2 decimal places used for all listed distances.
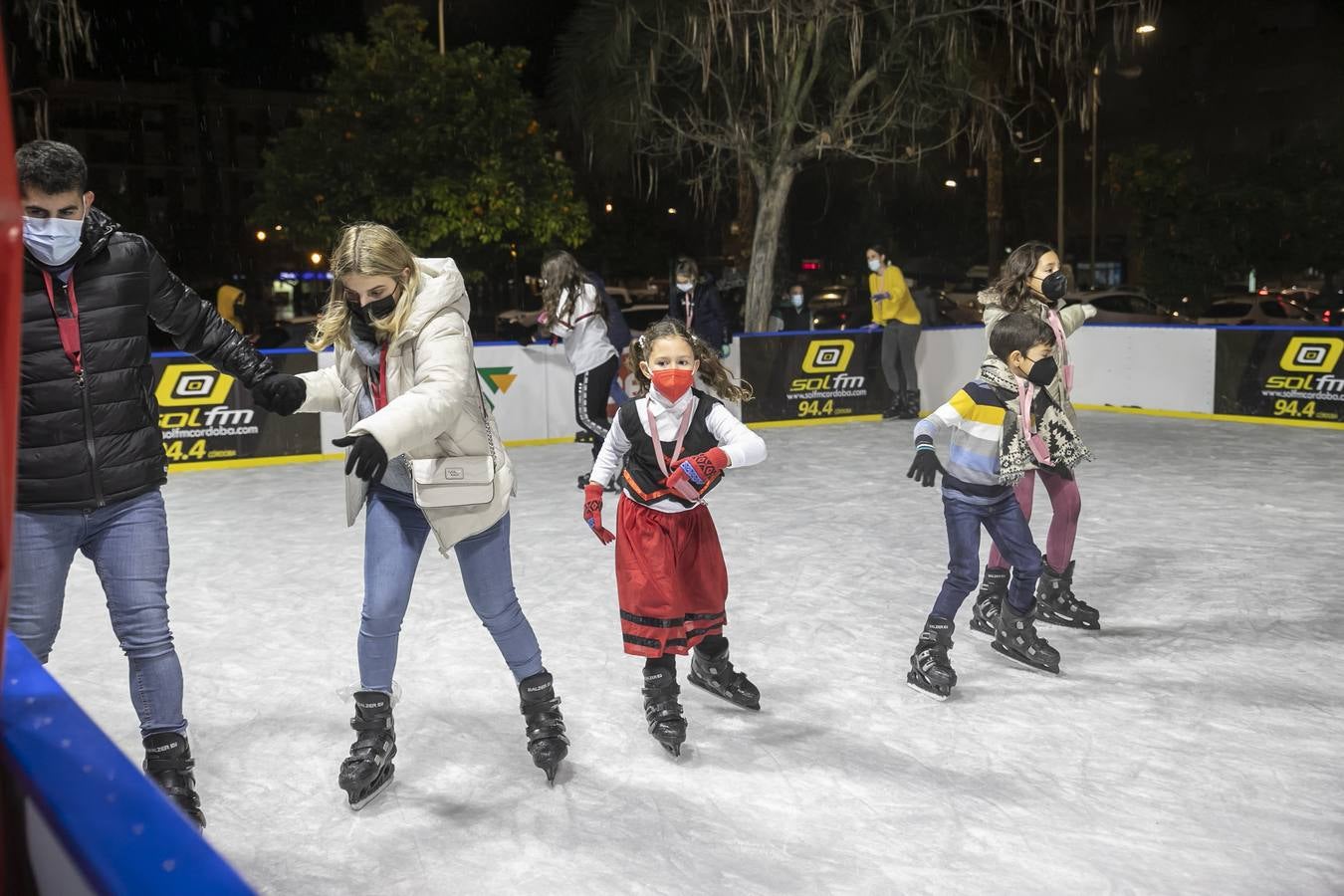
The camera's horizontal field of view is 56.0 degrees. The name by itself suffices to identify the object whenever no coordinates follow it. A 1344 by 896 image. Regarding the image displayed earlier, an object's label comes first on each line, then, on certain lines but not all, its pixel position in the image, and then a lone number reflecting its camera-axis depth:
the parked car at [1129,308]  19.89
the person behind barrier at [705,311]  10.57
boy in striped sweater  4.15
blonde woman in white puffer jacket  3.10
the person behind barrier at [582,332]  8.02
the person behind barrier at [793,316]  13.94
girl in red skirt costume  3.69
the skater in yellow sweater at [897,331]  11.59
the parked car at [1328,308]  19.83
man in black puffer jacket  2.73
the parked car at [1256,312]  19.51
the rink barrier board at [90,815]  0.78
